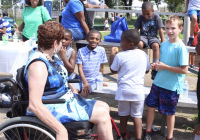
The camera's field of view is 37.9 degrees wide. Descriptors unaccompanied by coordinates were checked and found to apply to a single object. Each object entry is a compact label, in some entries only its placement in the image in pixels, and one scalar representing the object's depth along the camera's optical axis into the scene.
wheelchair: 2.29
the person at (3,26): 10.52
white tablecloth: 5.13
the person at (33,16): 5.48
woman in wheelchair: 2.21
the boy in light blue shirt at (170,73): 3.18
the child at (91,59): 4.01
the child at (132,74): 3.22
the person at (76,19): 4.54
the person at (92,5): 5.21
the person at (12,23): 14.93
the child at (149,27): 4.27
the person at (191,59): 7.25
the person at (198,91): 2.36
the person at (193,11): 4.79
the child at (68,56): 3.85
